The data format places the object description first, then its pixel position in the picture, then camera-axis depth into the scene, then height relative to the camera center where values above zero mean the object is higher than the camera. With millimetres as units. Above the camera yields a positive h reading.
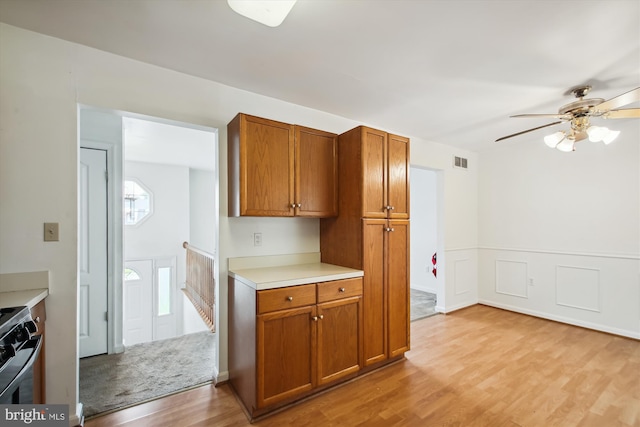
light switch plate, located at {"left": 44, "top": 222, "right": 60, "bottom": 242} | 1796 -99
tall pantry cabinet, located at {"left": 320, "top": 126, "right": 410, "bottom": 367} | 2449 -148
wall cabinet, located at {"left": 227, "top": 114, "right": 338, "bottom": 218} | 2176 +375
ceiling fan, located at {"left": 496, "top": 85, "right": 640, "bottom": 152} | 2238 +804
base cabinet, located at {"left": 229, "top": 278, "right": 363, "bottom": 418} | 1913 -919
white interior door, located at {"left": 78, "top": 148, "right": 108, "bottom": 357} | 2766 -351
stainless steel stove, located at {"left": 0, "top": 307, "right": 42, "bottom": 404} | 1049 -549
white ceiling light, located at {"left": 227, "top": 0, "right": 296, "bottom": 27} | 1204 +890
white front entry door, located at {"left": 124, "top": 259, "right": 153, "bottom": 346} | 5605 -1706
